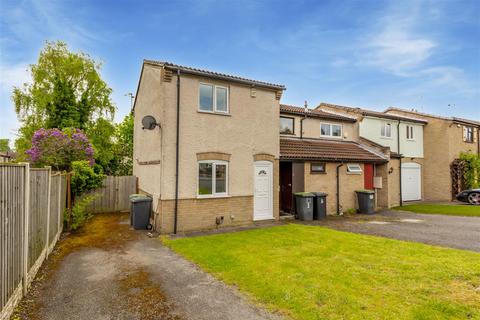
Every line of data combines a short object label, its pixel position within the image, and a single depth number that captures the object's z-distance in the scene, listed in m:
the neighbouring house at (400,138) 19.06
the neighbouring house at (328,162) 14.38
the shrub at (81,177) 11.99
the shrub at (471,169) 22.34
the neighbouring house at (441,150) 21.73
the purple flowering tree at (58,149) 14.41
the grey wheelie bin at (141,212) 10.73
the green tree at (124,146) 22.45
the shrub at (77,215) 10.39
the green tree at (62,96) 21.75
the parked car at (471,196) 18.70
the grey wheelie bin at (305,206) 13.29
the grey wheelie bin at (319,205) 13.69
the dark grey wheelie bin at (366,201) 15.39
